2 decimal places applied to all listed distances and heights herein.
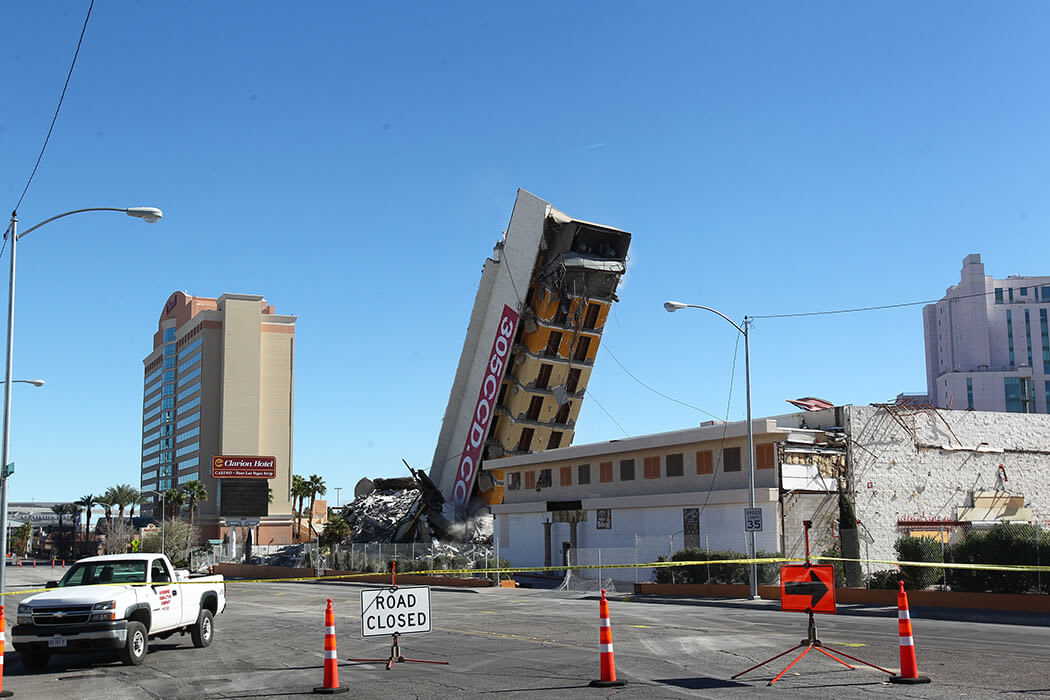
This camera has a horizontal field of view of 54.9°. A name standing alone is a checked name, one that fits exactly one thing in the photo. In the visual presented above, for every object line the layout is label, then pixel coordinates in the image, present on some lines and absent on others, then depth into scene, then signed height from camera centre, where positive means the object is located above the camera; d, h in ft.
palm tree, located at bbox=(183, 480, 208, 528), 367.66 -2.81
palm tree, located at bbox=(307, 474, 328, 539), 383.96 -0.76
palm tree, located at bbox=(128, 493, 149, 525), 450.30 -5.00
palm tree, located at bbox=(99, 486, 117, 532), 441.27 -6.94
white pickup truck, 50.70 -6.45
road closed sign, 47.26 -6.06
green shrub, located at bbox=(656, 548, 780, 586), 112.57 -10.67
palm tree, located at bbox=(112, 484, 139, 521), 442.09 -4.77
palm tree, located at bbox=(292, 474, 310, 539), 381.81 -1.43
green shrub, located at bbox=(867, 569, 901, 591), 96.62 -9.84
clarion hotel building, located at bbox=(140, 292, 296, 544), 581.53 +53.53
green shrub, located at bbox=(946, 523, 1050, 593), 87.40 -7.25
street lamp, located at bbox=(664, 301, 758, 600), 107.76 +4.50
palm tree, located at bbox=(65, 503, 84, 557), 439.63 -12.20
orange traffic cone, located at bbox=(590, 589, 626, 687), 41.04 -6.96
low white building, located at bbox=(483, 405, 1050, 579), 129.59 -0.04
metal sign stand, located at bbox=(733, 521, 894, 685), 46.07 -7.68
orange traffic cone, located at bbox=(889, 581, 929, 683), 40.16 -7.12
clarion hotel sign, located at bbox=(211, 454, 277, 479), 320.29 +5.07
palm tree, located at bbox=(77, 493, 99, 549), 469.90 -7.71
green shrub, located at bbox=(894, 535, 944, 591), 96.43 -7.90
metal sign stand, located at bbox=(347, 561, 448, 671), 49.09 -8.66
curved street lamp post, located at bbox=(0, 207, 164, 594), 71.26 +10.45
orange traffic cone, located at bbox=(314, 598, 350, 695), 41.45 -7.74
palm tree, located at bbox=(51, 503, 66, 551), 470.39 -12.06
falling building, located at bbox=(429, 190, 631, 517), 176.55 +25.85
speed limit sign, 104.01 -4.23
